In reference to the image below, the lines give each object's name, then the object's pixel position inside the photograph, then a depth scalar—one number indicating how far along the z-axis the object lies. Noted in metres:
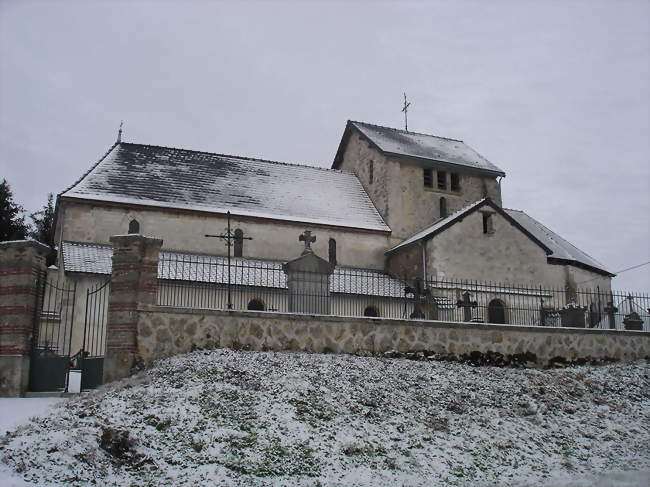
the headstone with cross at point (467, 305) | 18.82
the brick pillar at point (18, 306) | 13.27
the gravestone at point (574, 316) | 18.70
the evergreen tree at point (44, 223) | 39.41
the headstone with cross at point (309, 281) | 19.50
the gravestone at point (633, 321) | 19.53
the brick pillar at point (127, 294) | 13.06
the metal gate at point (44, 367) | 13.60
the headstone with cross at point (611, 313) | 19.59
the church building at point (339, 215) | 25.20
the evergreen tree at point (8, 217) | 33.31
